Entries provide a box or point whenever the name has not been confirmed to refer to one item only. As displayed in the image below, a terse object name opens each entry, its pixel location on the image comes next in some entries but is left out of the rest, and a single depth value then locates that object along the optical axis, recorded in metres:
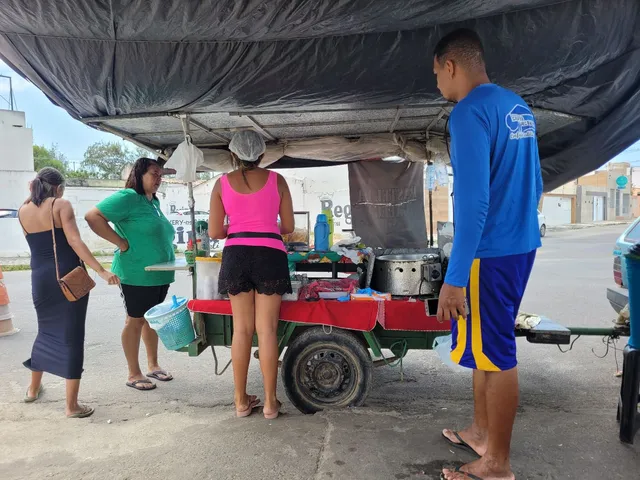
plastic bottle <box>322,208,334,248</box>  5.56
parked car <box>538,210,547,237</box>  25.81
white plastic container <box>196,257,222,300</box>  3.60
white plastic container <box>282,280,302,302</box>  3.46
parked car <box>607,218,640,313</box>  4.46
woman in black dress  3.45
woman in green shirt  3.89
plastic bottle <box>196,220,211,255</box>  4.05
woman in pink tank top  3.16
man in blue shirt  2.11
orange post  6.18
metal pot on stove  3.50
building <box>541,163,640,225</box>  35.38
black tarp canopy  2.42
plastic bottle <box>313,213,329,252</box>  5.27
